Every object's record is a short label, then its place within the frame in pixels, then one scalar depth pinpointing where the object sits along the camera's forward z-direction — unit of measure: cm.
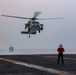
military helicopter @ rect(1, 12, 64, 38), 5205
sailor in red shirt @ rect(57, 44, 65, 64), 2997
